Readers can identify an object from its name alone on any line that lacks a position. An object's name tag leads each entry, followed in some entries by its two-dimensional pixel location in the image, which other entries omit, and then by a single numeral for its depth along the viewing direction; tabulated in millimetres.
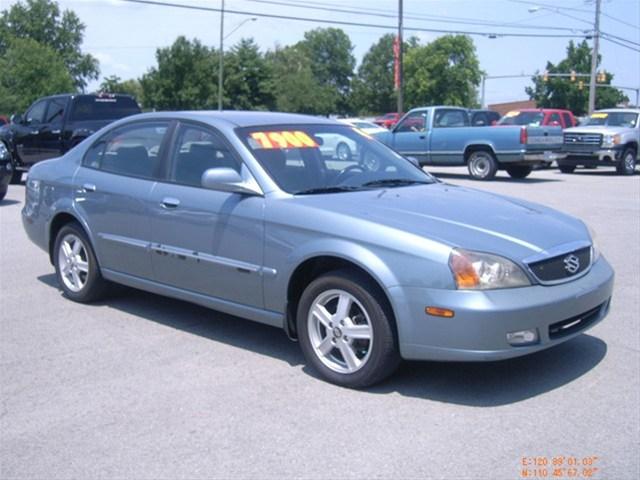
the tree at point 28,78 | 61500
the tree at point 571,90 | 80688
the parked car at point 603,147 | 22267
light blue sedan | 4461
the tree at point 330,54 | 135250
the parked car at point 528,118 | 24531
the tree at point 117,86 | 66812
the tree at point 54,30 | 92750
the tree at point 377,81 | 122625
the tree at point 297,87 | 81312
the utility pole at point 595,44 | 39688
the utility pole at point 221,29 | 38288
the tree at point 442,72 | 97125
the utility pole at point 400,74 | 36809
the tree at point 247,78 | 58375
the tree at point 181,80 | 53438
